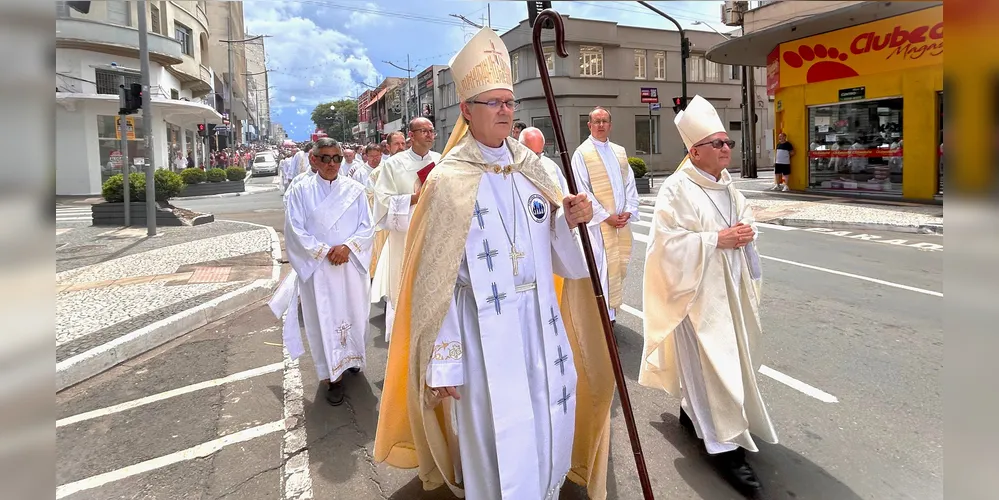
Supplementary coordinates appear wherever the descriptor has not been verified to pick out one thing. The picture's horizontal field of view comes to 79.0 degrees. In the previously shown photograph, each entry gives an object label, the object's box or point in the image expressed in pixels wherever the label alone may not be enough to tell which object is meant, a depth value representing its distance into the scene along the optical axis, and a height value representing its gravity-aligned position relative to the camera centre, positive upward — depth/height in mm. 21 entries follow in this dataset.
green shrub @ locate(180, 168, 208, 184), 27039 +1471
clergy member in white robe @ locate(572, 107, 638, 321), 5918 +80
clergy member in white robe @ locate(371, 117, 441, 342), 5984 +185
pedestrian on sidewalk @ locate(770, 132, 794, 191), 19078 +1038
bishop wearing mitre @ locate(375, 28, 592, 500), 2572 -456
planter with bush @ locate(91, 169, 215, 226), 15117 +84
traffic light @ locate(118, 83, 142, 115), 12898 +2405
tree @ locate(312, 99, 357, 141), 94562 +14145
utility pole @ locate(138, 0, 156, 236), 13382 +1746
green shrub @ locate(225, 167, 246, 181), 29406 +1655
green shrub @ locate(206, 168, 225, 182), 28094 +1559
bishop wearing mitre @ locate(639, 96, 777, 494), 3127 -571
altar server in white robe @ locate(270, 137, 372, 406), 4656 -467
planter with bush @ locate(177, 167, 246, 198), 27203 +1249
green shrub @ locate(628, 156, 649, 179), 21173 +992
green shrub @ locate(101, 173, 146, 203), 15141 +540
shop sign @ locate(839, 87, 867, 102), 16812 +2677
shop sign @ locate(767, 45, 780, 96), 19438 +3893
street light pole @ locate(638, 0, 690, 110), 21709 +5161
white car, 43906 +2980
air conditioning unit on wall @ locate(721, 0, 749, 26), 25088 +7383
